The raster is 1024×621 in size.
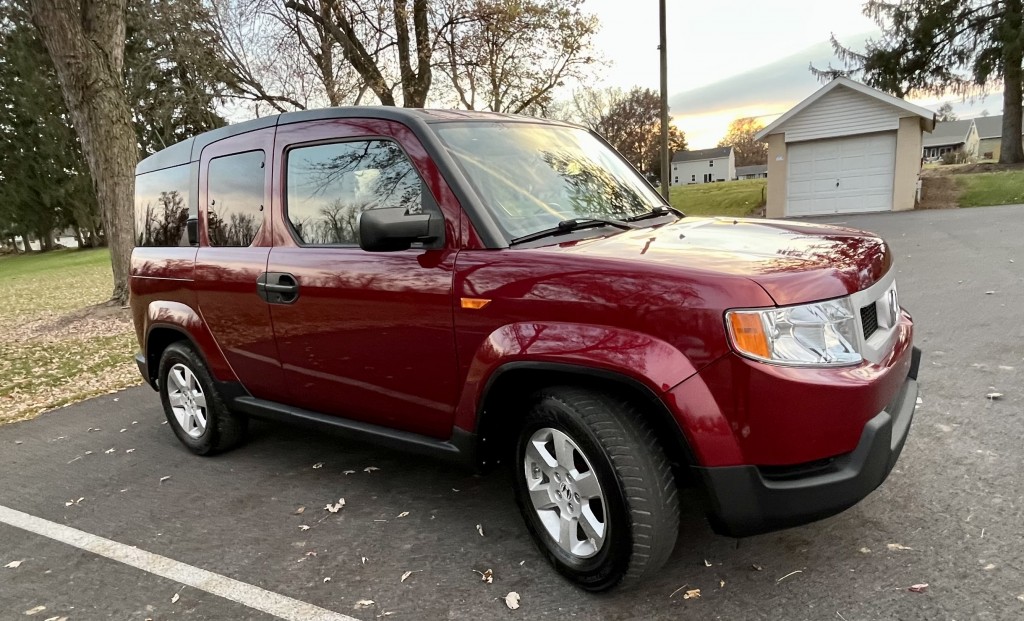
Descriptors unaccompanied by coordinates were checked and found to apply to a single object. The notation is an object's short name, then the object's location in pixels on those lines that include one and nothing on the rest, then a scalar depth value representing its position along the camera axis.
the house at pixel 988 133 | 79.64
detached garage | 20.17
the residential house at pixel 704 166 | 95.81
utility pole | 15.63
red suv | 2.18
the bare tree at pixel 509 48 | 19.41
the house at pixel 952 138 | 77.19
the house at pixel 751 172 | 99.69
